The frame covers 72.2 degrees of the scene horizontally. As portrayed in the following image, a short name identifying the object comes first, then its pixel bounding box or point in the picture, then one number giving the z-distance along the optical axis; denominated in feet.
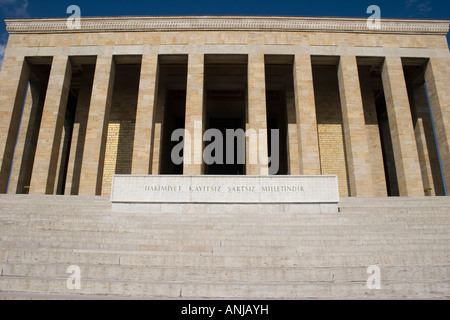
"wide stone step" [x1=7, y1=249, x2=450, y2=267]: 17.33
